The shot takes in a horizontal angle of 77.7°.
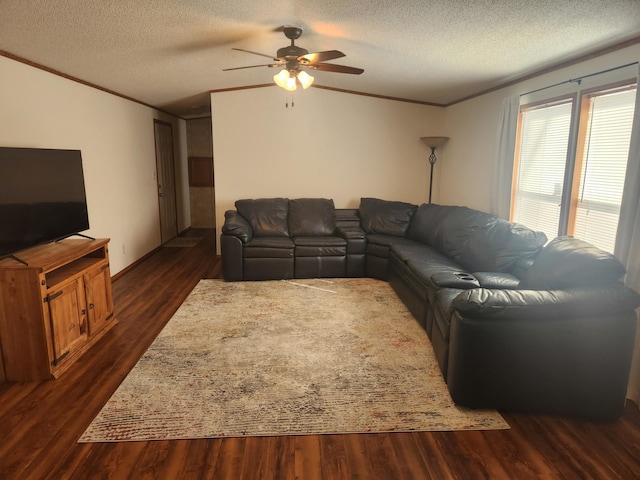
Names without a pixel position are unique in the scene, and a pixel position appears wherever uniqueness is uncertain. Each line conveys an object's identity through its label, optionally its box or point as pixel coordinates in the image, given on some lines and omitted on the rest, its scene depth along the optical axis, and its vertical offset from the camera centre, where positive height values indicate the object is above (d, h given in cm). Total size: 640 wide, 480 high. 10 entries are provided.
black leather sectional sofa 221 -86
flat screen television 261 -20
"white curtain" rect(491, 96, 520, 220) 397 +19
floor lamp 556 +45
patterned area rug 224 -138
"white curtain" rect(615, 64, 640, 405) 249 -33
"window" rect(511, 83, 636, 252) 285 +9
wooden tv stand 253 -95
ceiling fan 313 +89
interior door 663 -18
